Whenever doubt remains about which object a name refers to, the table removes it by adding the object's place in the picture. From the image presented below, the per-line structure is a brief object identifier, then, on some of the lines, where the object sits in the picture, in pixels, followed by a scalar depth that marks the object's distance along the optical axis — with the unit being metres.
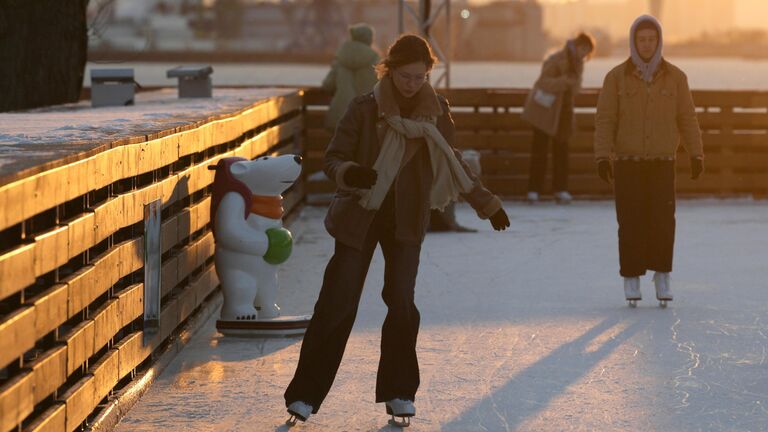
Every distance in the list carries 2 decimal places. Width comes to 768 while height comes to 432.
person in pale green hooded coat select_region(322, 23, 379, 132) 34.59
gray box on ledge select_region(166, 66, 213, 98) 31.02
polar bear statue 17.36
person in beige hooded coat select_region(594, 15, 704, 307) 19.89
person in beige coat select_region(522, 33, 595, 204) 34.87
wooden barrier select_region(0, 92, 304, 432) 9.70
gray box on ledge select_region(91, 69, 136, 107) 29.22
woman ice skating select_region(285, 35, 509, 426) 13.01
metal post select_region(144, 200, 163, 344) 14.72
